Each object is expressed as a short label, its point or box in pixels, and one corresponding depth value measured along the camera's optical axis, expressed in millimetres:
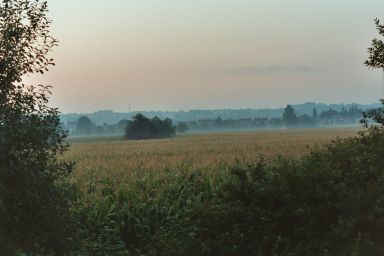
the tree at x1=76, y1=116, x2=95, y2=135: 191600
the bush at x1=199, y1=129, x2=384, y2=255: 9070
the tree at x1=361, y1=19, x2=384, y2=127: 13781
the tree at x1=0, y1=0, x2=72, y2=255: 6340
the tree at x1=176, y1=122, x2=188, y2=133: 150500
